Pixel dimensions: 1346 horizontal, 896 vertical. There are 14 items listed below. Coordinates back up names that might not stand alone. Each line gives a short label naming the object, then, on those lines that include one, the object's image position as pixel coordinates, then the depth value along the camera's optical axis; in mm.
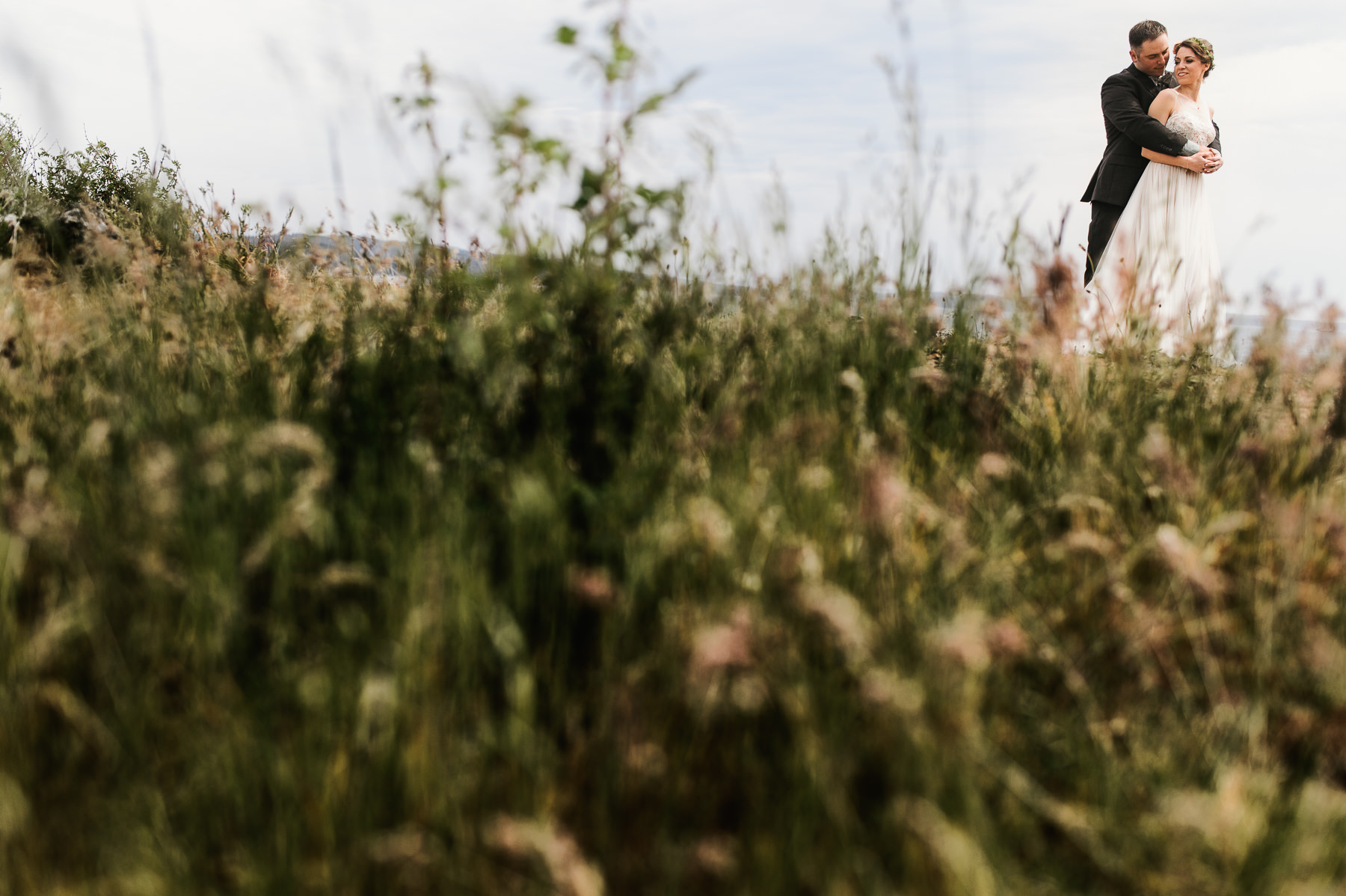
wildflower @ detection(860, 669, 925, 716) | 1067
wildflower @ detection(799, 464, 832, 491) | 1576
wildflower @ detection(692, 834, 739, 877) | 1084
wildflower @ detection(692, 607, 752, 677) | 1099
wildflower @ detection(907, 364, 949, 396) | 2122
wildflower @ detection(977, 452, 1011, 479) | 1711
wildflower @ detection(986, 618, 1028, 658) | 1295
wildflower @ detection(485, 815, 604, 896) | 950
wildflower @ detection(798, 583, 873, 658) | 1062
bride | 6203
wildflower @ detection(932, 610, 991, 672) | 1056
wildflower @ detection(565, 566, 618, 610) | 1298
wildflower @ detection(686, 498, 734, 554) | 1308
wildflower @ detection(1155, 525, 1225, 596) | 1370
